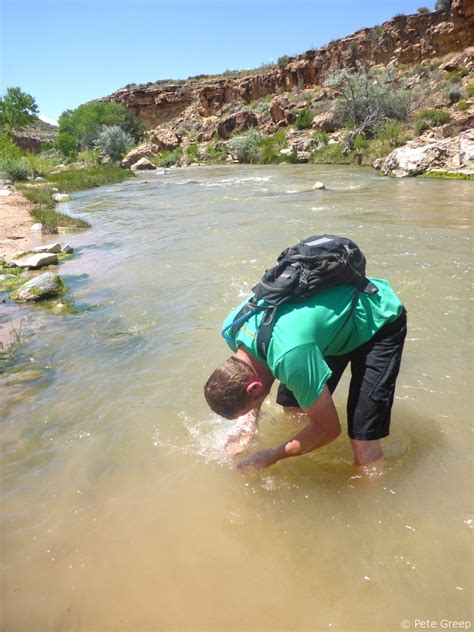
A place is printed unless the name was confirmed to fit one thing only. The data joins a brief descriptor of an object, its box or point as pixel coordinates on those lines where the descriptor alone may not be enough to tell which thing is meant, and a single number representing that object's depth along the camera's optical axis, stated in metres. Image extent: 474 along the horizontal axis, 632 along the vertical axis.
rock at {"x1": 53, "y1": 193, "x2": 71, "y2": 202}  17.47
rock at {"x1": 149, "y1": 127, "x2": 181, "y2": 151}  45.78
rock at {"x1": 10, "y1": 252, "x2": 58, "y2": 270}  7.29
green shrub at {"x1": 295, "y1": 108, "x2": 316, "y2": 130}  33.55
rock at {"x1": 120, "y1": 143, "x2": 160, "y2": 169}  37.13
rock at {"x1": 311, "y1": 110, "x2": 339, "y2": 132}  30.40
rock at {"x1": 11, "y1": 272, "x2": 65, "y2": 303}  5.65
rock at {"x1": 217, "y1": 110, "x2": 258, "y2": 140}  42.66
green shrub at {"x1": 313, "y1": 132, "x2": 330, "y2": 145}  27.34
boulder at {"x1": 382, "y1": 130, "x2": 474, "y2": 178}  14.77
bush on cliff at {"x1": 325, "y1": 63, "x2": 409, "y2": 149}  24.19
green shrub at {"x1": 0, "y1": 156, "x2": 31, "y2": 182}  21.89
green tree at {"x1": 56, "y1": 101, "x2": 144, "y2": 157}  49.22
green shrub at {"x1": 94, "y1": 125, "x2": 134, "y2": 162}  41.31
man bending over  1.83
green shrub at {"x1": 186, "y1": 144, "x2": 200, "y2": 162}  37.69
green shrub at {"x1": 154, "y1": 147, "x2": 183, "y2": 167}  37.94
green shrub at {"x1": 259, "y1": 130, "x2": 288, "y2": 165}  27.91
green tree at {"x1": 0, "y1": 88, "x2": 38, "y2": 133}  52.94
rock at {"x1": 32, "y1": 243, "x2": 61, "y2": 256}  8.22
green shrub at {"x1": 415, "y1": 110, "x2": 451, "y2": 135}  20.84
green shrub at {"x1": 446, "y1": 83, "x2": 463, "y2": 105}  24.41
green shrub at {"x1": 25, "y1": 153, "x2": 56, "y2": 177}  24.56
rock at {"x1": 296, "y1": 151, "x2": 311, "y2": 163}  26.11
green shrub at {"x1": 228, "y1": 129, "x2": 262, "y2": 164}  30.80
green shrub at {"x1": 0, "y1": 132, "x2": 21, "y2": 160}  24.65
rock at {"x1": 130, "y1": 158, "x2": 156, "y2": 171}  35.31
